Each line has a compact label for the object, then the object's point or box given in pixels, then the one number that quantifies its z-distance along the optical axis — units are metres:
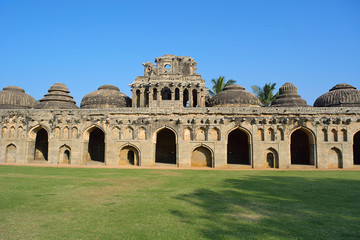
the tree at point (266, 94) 48.44
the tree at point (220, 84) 51.38
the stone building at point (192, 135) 27.39
